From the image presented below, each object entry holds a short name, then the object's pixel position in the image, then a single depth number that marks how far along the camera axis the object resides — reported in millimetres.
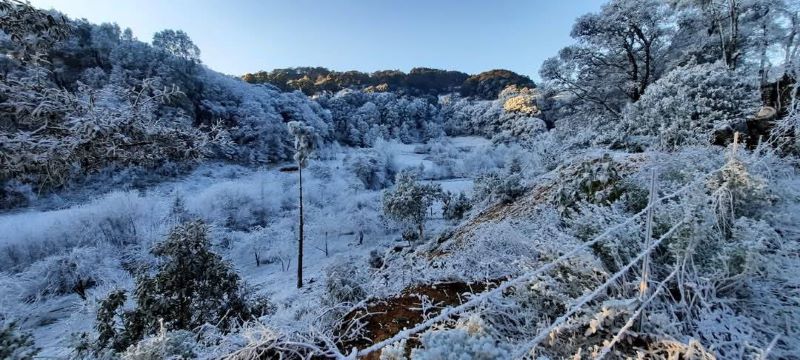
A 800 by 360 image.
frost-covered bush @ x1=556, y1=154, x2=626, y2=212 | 4480
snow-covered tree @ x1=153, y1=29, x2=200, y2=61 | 45656
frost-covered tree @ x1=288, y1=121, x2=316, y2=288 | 17766
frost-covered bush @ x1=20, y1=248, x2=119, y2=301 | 14602
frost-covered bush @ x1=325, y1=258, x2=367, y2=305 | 5727
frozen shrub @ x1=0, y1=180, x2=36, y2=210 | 21198
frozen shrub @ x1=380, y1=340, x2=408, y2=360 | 1438
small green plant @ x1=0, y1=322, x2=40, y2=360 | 2742
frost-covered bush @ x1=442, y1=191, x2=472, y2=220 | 19969
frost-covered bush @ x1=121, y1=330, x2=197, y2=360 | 2992
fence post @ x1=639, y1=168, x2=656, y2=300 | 1913
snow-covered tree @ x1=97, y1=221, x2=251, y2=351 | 6014
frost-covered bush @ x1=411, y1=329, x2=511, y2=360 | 1313
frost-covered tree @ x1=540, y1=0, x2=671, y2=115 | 12000
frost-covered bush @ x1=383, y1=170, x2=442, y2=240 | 20266
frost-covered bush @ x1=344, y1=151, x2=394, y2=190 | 39688
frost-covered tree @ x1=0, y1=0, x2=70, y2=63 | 3219
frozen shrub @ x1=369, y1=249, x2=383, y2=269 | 14586
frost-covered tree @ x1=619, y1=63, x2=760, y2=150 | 6844
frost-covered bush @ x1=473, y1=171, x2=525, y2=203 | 9508
